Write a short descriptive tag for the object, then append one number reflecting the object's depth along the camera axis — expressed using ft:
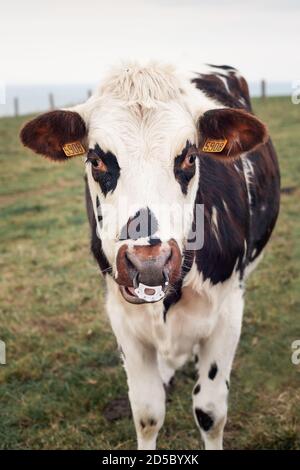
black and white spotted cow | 7.59
